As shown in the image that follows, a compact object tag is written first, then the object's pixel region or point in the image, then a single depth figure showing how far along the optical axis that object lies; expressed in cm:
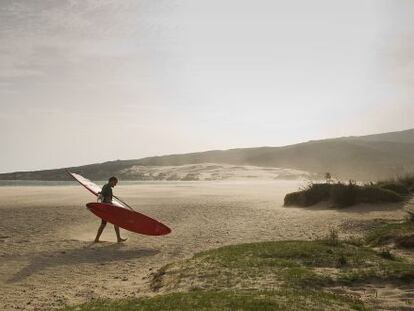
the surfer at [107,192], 1670
